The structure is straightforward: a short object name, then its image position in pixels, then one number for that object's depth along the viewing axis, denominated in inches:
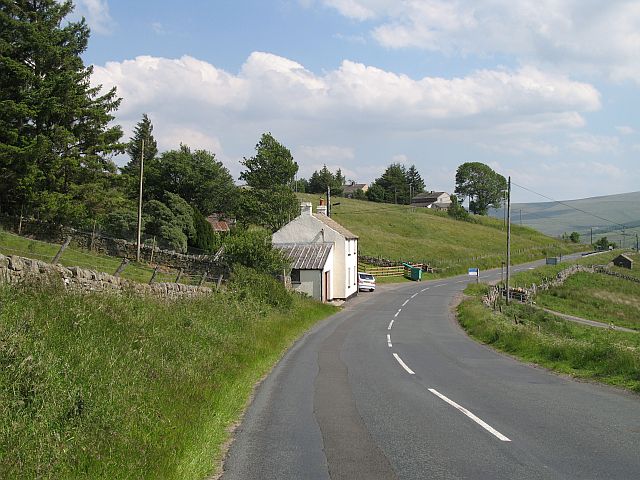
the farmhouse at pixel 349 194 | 6225.4
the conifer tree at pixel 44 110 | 1230.9
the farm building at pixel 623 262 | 3991.1
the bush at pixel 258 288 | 1151.8
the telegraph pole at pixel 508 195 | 1563.5
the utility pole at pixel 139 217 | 1394.9
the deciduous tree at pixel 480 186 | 6378.0
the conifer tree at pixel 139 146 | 3009.4
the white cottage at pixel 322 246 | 1792.6
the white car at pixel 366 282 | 2233.0
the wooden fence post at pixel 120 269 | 698.5
